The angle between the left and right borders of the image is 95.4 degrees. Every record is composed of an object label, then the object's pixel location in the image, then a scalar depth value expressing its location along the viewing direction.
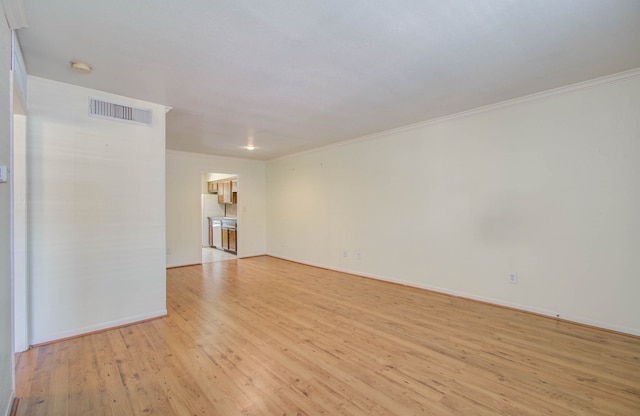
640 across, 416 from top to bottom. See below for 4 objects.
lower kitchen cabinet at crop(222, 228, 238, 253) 7.58
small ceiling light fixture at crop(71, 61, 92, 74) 2.44
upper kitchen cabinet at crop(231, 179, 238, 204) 7.66
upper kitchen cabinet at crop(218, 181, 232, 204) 7.88
